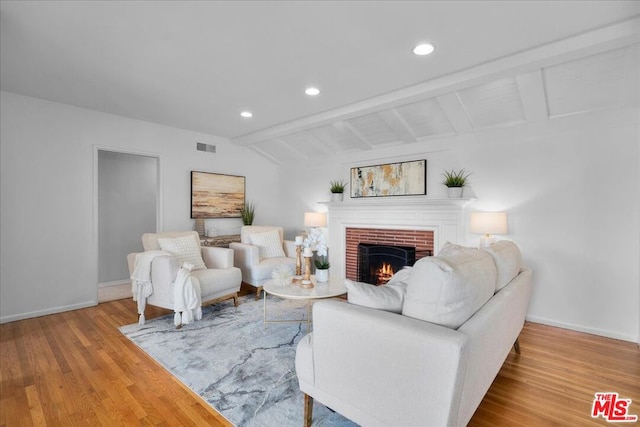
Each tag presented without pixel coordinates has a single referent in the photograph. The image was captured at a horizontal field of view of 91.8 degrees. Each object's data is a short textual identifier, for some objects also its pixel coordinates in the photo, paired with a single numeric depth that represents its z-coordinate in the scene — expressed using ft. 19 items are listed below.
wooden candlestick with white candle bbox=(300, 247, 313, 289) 9.71
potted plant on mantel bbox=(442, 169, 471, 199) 12.21
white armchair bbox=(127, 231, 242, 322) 10.38
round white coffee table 8.98
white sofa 3.97
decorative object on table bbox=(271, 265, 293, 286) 10.01
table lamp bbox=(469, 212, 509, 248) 10.78
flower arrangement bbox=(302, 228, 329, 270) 9.88
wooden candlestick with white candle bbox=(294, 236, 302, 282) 10.59
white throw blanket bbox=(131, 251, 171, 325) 10.58
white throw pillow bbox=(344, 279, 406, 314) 5.01
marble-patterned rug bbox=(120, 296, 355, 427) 5.99
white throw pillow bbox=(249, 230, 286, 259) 15.02
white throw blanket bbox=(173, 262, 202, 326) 10.02
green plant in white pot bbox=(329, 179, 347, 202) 16.10
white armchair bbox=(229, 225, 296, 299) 13.50
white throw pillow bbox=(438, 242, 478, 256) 7.20
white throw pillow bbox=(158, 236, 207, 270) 11.80
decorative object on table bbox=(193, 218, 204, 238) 15.83
